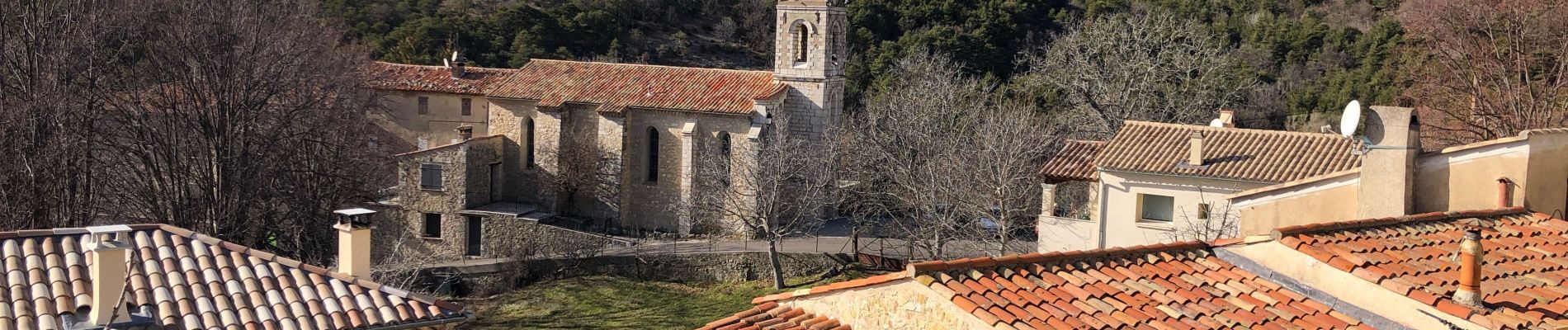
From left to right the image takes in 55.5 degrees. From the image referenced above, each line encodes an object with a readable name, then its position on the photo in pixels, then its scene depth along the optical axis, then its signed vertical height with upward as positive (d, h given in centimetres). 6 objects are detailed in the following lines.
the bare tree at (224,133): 3067 -54
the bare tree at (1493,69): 3019 +170
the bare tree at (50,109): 2739 -13
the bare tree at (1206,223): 2472 -143
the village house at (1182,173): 2644 -62
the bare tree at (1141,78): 4241 +178
